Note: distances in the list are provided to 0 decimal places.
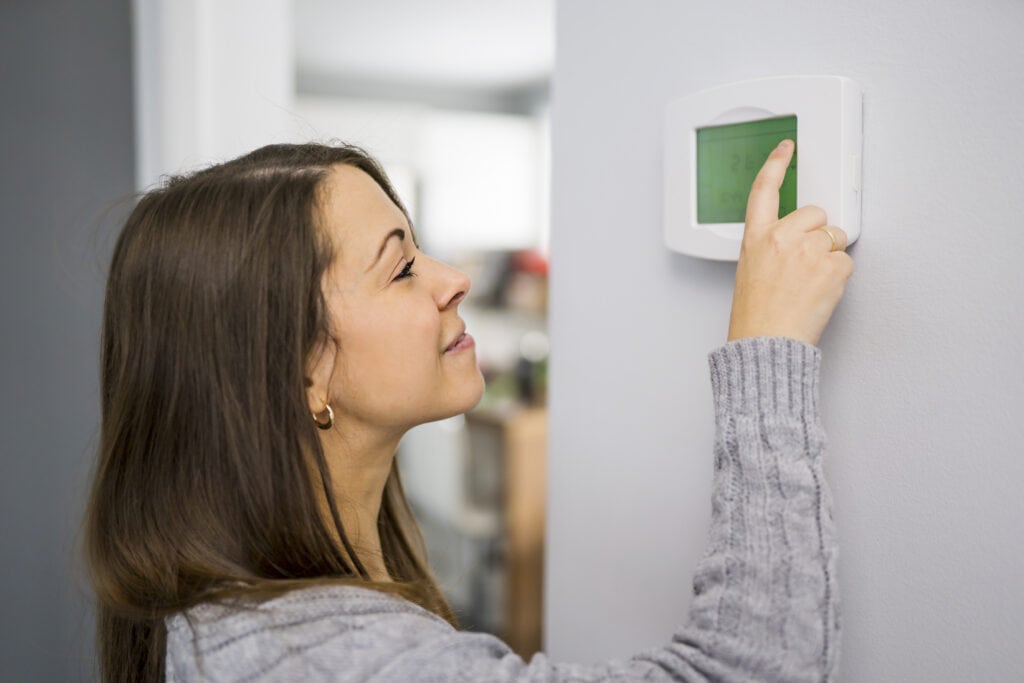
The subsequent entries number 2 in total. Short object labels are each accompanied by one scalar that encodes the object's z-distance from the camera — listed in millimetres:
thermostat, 588
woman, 577
